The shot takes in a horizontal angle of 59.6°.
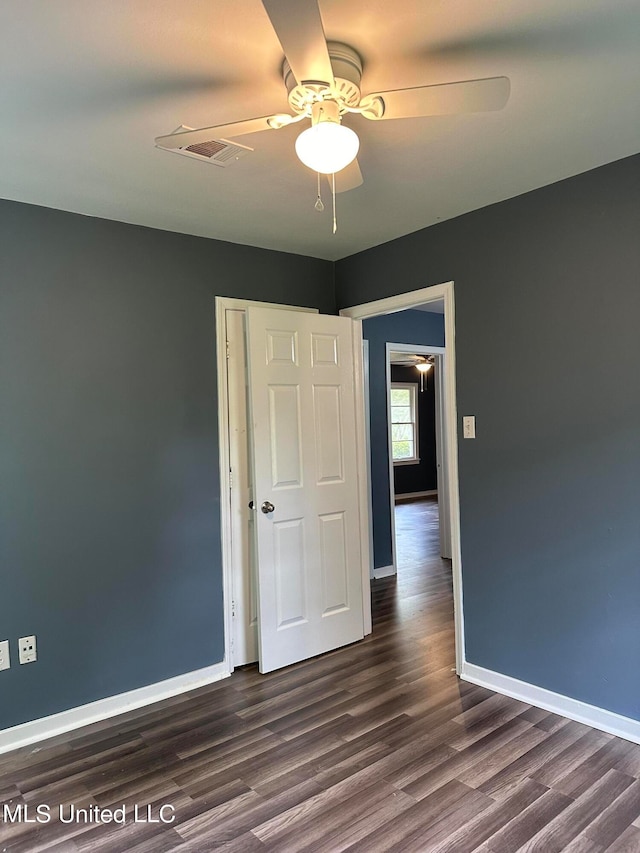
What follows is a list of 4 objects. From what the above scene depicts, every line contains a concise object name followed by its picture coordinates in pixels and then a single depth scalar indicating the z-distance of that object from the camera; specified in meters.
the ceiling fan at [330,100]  1.32
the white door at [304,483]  3.15
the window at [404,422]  10.20
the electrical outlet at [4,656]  2.51
